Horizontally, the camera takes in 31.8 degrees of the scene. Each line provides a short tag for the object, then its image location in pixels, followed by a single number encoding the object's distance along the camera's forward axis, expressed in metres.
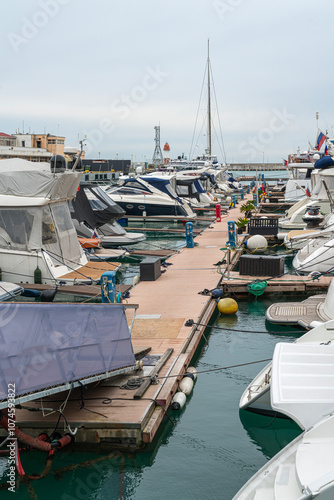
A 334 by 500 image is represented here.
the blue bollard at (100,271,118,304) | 14.89
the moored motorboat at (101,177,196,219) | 42.84
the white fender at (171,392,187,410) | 11.13
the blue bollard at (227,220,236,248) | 26.84
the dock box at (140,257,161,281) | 20.63
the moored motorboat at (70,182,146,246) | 28.61
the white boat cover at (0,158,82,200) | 18.81
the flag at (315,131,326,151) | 50.98
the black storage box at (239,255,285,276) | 20.98
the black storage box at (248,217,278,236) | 32.31
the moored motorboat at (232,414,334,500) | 6.73
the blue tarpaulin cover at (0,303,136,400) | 8.97
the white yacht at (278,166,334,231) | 32.84
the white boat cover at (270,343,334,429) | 8.61
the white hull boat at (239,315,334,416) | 10.80
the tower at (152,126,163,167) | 98.06
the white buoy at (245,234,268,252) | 28.78
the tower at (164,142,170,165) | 95.33
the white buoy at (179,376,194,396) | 11.81
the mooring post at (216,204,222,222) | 40.19
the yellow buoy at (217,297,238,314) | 17.75
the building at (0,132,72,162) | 73.94
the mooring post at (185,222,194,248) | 27.92
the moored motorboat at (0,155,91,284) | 18.75
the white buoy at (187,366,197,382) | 12.56
